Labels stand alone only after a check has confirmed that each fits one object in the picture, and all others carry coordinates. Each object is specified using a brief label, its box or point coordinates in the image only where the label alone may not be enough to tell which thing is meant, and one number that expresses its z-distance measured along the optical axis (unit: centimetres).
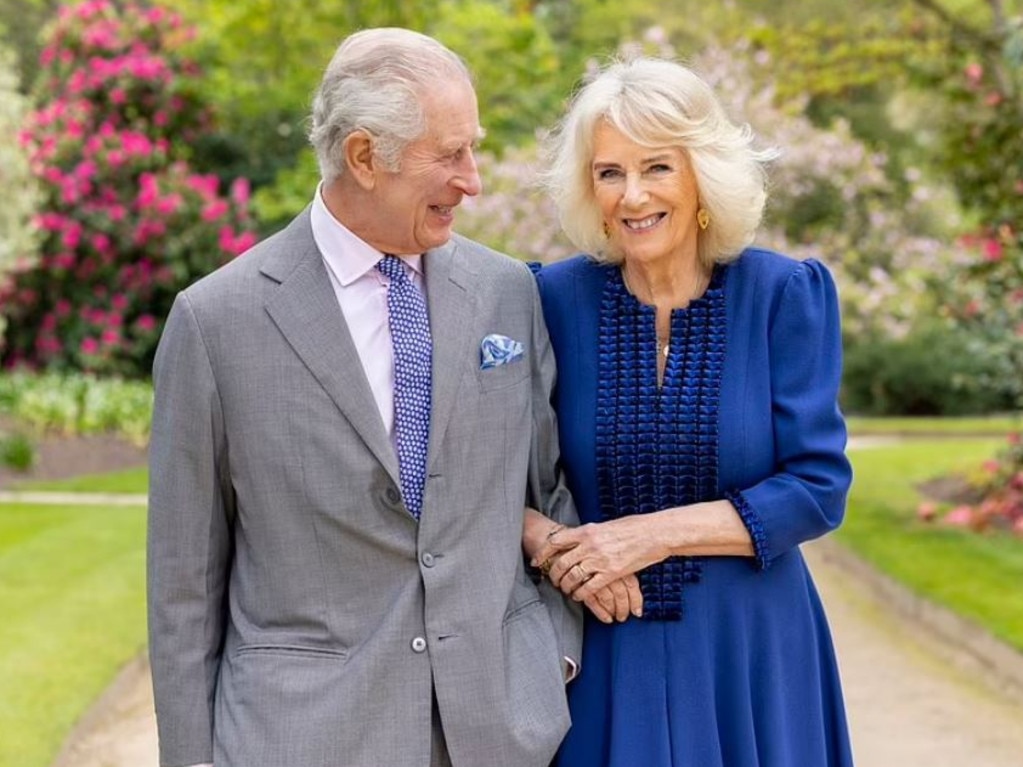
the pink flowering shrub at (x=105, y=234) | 1659
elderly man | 272
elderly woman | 295
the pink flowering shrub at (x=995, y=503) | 995
